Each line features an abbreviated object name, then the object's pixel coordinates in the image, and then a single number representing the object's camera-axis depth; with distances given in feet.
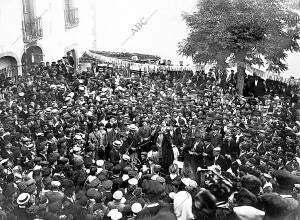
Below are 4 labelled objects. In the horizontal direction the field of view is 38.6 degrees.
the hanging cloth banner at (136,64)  70.64
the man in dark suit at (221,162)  33.24
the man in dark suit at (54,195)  25.44
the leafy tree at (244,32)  63.46
